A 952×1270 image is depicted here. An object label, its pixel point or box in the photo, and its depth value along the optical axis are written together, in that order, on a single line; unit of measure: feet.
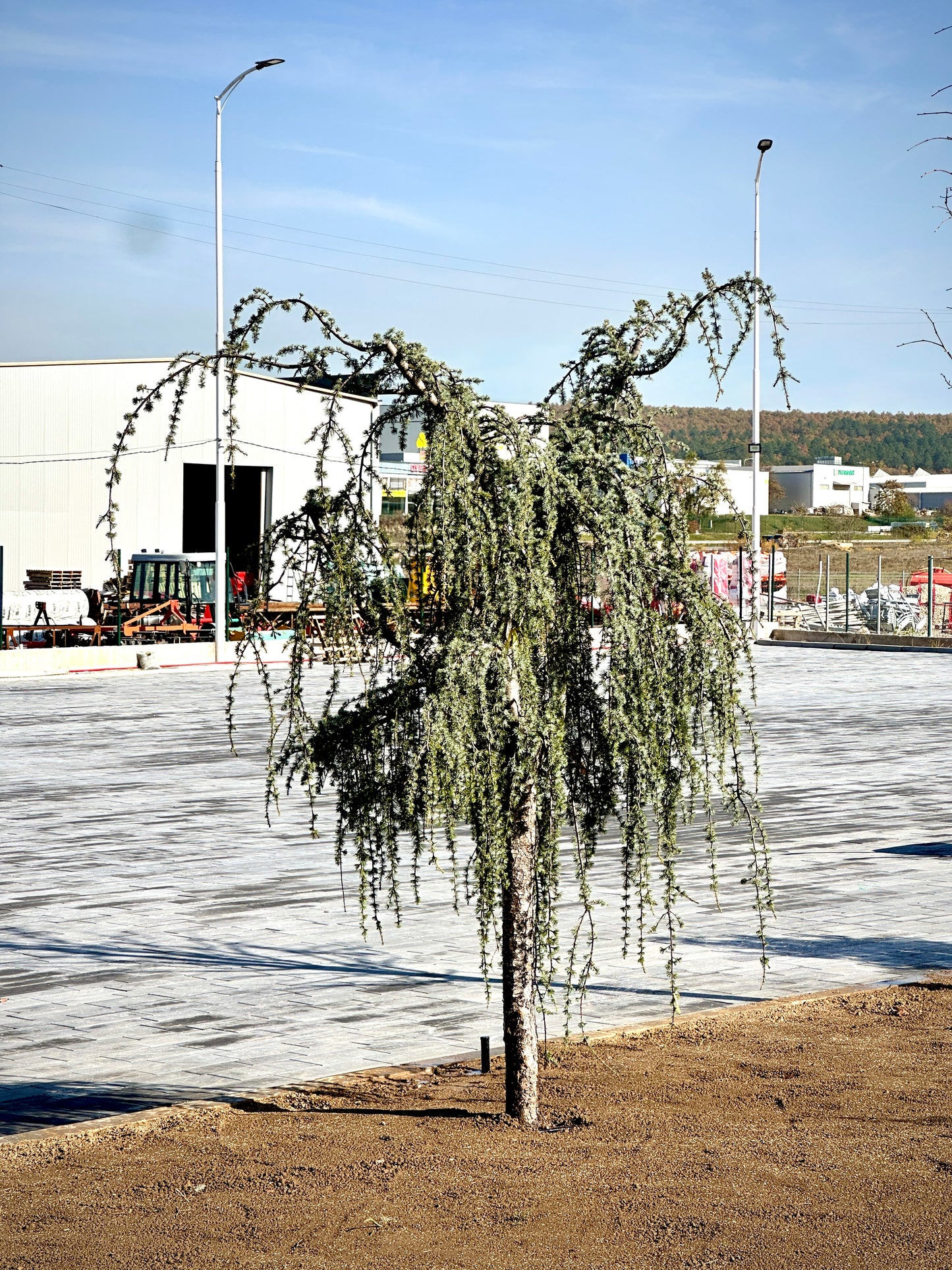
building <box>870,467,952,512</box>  564.71
